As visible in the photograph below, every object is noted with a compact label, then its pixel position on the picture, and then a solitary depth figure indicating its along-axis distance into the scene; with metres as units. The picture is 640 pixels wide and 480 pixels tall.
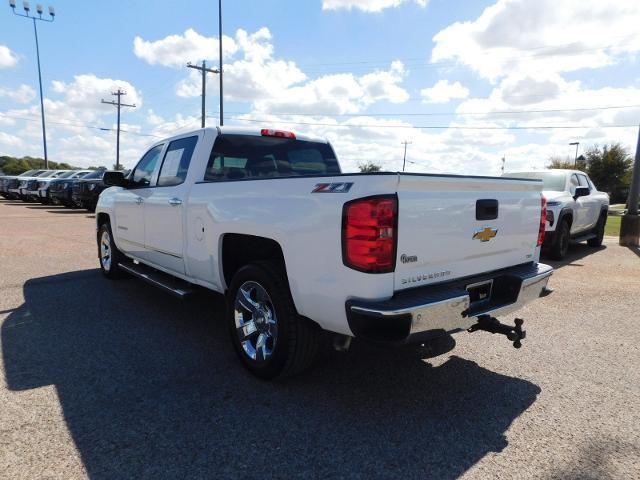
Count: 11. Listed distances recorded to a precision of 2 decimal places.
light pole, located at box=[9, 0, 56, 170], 39.16
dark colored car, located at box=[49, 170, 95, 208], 20.41
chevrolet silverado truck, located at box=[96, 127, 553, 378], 2.58
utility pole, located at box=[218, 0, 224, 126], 28.17
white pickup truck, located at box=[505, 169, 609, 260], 8.45
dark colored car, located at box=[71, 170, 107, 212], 18.12
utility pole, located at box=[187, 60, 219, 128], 35.16
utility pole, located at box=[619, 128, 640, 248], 11.59
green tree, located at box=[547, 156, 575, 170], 58.41
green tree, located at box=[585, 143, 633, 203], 51.53
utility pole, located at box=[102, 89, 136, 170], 53.38
